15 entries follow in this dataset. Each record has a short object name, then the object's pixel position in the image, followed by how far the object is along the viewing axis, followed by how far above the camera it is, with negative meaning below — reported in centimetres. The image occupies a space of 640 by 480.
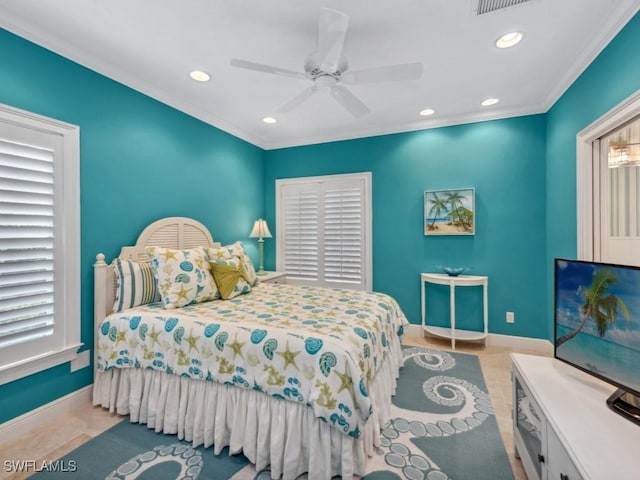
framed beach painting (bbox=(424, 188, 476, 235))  350 +33
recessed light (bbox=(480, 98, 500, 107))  307 +146
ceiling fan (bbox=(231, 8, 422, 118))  160 +114
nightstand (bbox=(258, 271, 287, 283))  384 -51
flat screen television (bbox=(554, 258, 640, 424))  121 -40
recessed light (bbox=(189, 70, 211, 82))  256 +145
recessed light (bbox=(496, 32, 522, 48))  205 +143
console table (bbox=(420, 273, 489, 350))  327 -73
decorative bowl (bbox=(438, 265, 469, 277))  343 -37
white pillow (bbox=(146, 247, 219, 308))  231 -31
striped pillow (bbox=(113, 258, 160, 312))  232 -37
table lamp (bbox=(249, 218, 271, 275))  412 +11
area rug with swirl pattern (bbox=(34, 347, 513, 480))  162 -128
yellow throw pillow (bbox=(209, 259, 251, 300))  258 -35
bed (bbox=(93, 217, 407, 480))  153 -80
